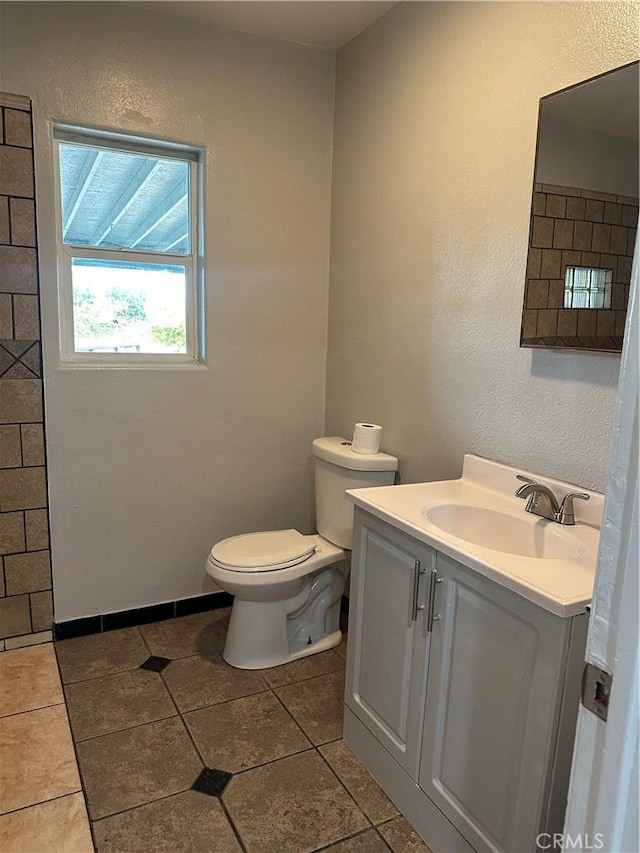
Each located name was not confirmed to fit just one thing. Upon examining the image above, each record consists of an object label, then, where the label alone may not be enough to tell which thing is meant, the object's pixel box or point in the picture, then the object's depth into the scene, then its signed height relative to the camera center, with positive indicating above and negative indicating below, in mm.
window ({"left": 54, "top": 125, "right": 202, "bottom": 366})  2363 +316
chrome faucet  1565 -435
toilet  2203 -906
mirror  1447 +331
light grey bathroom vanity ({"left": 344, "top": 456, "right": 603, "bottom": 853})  1175 -729
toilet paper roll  2352 -409
